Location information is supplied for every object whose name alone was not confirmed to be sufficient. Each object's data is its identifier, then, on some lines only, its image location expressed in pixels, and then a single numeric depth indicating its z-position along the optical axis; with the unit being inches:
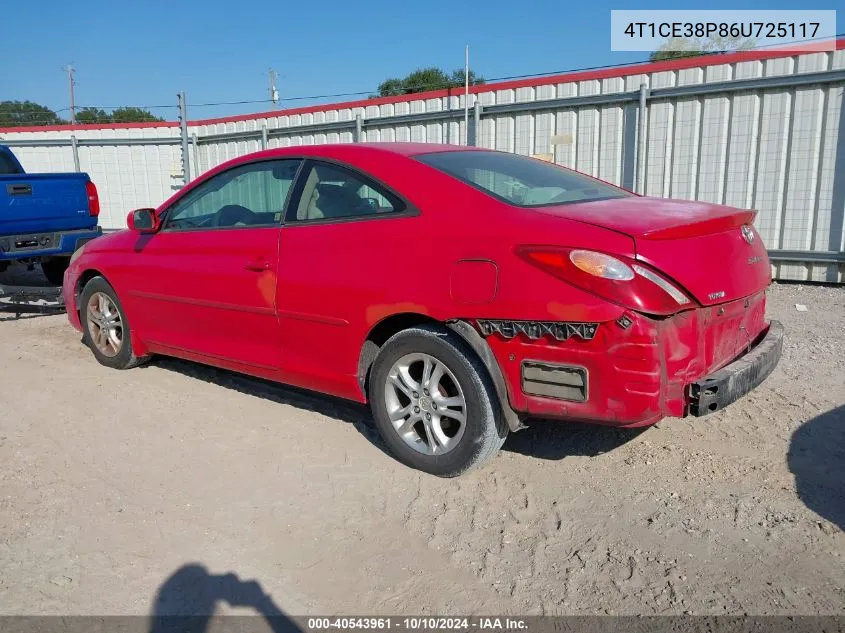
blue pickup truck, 294.8
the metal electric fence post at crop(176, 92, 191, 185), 524.9
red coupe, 114.2
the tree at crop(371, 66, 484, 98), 1713.8
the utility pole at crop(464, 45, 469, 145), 394.9
